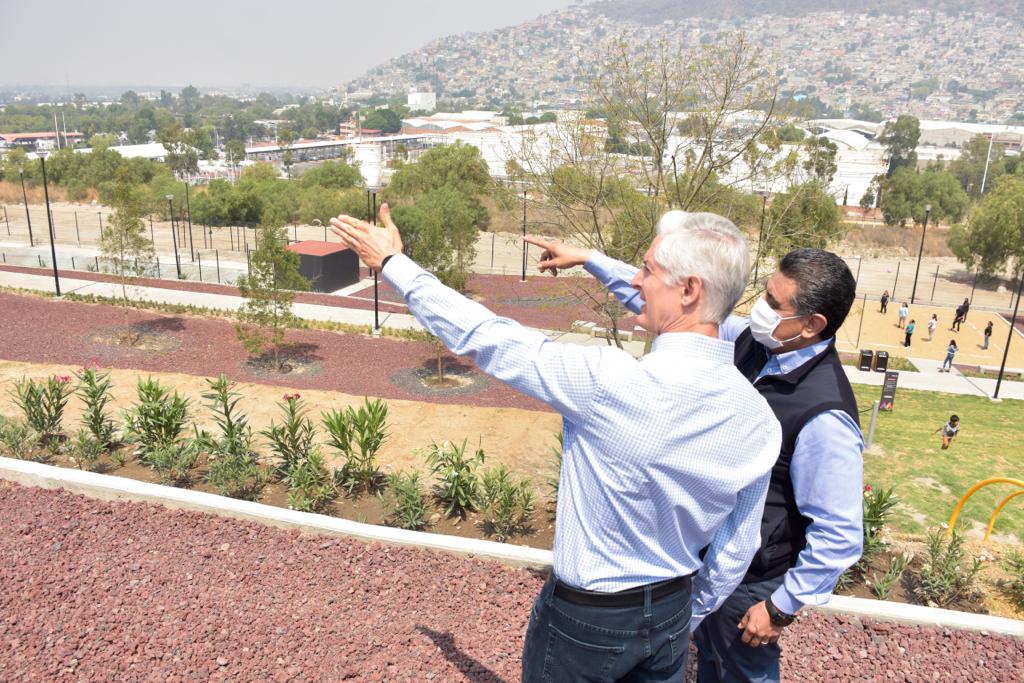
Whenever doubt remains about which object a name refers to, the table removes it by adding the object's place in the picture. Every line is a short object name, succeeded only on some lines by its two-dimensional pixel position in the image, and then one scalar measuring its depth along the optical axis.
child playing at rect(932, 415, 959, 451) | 13.57
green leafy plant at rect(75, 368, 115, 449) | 7.62
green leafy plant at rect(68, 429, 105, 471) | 7.24
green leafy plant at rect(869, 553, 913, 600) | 5.64
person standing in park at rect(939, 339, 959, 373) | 21.49
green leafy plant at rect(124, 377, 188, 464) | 7.47
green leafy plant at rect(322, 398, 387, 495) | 7.21
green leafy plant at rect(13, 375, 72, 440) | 7.82
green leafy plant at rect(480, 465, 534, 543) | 6.40
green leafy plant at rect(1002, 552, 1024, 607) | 5.94
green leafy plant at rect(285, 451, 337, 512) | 6.43
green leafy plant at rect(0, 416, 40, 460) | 7.39
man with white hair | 1.80
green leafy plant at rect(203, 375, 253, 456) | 7.17
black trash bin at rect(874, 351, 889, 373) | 20.23
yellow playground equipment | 5.63
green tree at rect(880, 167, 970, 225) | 57.53
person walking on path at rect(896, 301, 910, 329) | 26.49
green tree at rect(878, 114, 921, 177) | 109.88
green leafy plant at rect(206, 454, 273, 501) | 6.78
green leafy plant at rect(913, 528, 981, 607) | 5.75
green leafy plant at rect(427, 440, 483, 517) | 6.68
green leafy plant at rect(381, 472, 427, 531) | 6.35
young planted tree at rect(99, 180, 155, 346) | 19.69
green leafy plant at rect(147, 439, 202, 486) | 6.93
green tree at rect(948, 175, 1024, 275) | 37.12
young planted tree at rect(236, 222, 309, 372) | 17.83
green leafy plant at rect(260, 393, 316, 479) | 7.23
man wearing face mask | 2.47
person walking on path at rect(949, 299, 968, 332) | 27.72
